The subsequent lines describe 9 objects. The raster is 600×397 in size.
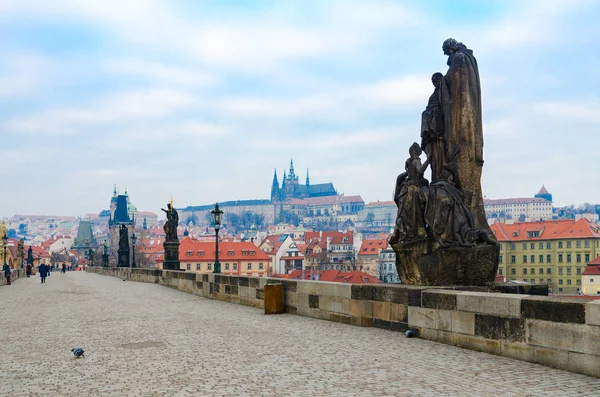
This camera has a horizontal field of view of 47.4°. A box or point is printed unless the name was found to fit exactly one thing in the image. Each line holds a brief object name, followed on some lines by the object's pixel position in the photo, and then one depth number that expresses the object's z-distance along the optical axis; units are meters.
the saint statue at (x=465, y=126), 10.70
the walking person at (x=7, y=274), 35.01
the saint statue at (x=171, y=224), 33.56
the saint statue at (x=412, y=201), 10.12
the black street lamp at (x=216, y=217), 24.69
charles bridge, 6.14
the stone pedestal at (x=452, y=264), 9.77
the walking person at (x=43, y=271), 36.44
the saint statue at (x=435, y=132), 10.97
